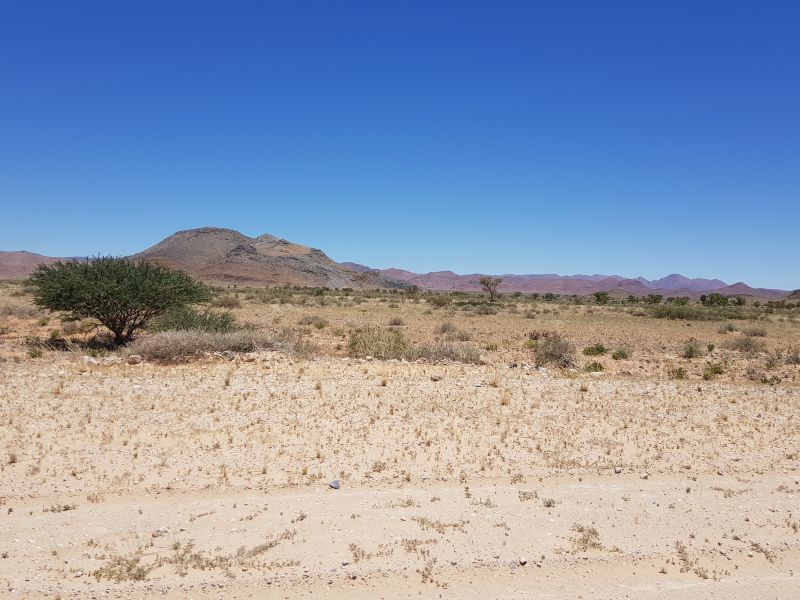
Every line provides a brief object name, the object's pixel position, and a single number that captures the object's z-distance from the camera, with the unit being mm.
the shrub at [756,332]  28266
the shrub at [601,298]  62494
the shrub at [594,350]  19641
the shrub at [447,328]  25283
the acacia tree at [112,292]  17078
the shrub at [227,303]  35125
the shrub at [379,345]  16656
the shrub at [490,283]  62619
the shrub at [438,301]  46500
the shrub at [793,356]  18547
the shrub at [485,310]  38969
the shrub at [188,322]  17172
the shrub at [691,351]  19344
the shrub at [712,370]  15312
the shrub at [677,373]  15296
